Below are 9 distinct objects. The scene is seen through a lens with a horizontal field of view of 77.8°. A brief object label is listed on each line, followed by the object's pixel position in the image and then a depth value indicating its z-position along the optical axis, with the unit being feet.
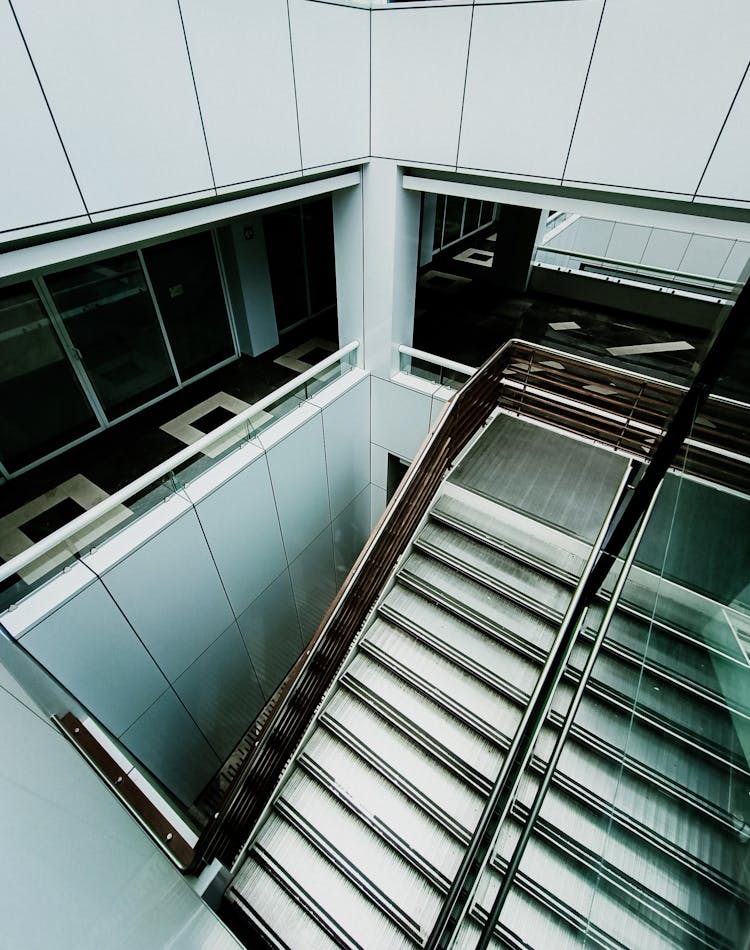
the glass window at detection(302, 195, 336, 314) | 28.89
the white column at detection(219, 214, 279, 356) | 23.30
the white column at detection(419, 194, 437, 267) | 36.19
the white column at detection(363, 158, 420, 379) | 17.43
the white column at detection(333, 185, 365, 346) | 18.43
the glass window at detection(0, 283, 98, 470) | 18.03
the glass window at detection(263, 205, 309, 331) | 26.31
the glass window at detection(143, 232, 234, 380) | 21.88
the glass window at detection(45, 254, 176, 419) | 19.47
